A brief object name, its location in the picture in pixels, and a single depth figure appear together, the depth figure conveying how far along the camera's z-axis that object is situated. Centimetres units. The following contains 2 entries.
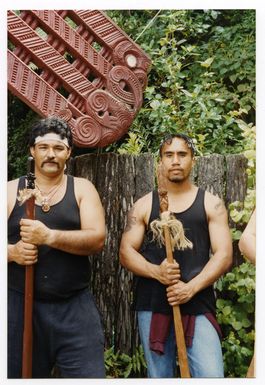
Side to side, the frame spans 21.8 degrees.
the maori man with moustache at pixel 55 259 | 290
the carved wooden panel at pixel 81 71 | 298
